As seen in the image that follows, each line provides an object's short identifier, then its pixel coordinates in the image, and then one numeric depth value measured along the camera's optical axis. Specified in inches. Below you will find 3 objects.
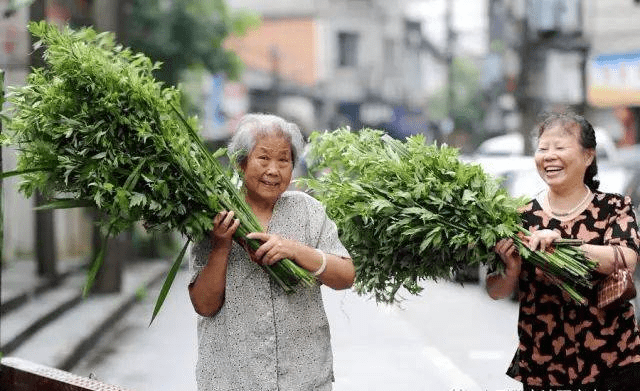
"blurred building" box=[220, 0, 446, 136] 2165.4
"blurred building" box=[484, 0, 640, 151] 1150.3
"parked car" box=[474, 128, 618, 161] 882.1
